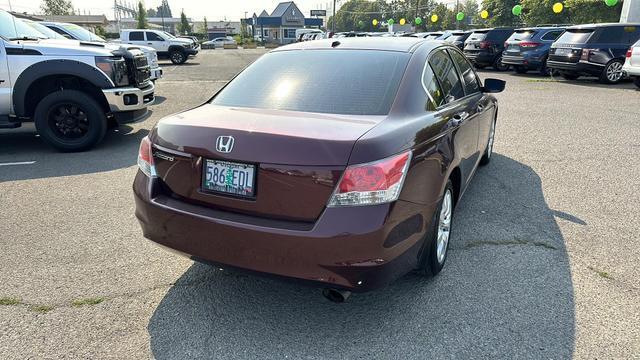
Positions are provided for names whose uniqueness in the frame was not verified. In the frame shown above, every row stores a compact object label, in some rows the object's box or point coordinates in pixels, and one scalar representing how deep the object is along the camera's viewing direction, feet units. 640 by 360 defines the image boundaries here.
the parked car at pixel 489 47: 59.57
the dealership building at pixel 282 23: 271.08
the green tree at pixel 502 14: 214.28
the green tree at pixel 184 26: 272.13
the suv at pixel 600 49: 43.04
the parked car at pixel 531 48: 52.80
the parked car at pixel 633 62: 37.93
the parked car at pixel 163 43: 82.12
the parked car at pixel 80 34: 37.12
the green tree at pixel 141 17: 211.20
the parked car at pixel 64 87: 20.12
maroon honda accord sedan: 7.38
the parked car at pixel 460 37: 69.10
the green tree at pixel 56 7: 280.72
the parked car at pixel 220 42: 182.33
